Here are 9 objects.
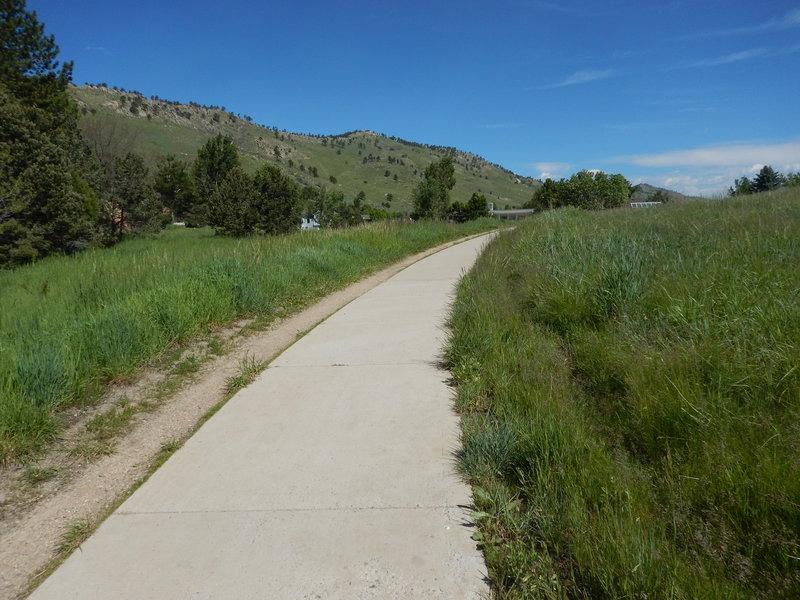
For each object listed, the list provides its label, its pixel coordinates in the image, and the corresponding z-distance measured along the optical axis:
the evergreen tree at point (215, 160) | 60.66
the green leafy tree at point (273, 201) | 40.66
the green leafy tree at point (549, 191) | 85.41
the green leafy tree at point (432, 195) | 42.32
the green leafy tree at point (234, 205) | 38.03
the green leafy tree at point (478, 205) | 77.88
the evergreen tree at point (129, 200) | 31.61
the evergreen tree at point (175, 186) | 69.88
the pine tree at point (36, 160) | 22.00
